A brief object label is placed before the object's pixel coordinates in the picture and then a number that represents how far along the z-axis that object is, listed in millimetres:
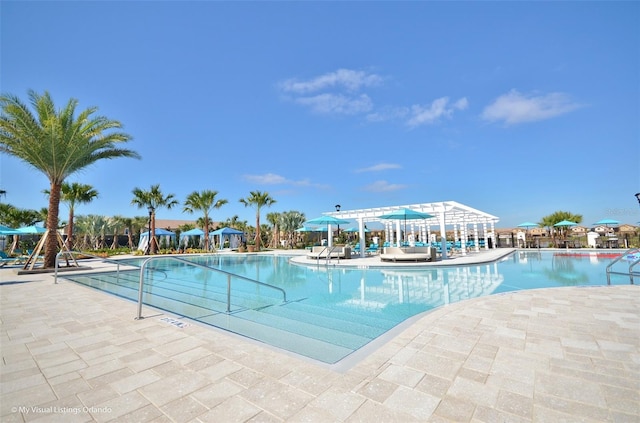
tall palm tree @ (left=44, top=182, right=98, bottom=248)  21297
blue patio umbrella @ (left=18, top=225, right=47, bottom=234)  17377
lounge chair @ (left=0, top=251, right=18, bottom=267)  15773
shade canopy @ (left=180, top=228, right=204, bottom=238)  28572
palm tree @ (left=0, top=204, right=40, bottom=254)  26469
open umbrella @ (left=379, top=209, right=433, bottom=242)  15430
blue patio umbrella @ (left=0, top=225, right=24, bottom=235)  16656
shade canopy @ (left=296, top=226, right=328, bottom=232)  28244
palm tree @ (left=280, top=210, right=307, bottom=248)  36062
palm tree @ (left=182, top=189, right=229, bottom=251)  27359
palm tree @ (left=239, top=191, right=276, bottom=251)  28906
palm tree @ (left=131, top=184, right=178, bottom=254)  24422
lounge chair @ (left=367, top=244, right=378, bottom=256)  24514
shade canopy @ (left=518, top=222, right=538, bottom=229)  28359
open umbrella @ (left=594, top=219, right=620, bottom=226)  24475
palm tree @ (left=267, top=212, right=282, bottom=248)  36812
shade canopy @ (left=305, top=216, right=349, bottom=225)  17500
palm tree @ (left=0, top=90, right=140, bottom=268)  10969
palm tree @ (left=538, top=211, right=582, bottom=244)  30516
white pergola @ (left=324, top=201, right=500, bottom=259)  16875
